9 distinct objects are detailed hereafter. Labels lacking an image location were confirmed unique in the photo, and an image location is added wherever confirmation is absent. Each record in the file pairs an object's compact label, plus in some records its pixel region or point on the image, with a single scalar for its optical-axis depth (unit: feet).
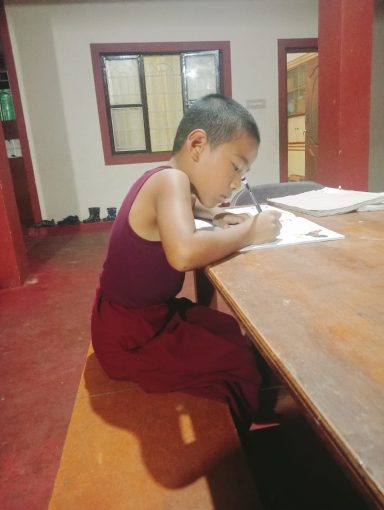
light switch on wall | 15.49
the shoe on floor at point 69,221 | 15.14
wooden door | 19.48
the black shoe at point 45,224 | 15.07
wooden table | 0.97
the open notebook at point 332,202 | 3.94
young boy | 2.60
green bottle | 15.88
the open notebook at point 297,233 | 2.92
